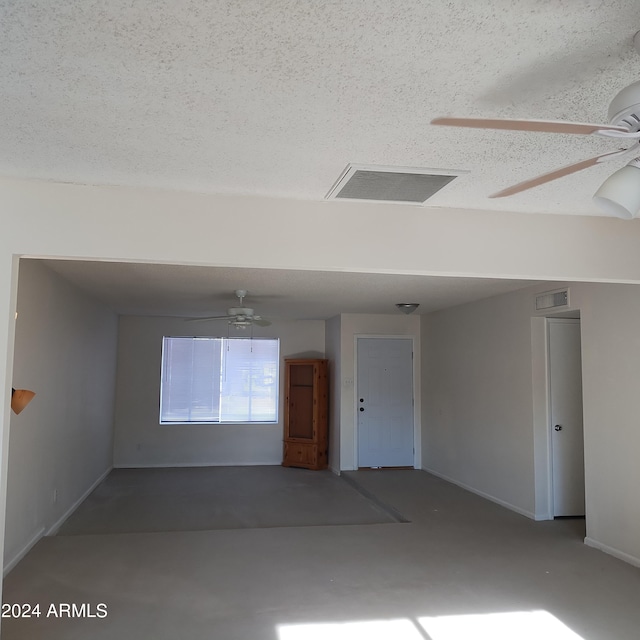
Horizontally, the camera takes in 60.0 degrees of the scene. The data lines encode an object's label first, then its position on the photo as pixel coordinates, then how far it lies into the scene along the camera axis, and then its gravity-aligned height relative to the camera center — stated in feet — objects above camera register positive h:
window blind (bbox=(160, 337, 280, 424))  28.60 -0.57
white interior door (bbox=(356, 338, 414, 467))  26.30 -1.53
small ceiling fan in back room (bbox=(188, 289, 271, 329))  20.52 +1.94
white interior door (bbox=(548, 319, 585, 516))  17.56 -1.49
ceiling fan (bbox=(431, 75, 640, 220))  4.74 +2.12
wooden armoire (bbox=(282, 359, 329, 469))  27.40 -2.16
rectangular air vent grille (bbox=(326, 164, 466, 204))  8.59 +3.06
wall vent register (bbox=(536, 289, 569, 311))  16.22 +2.22
